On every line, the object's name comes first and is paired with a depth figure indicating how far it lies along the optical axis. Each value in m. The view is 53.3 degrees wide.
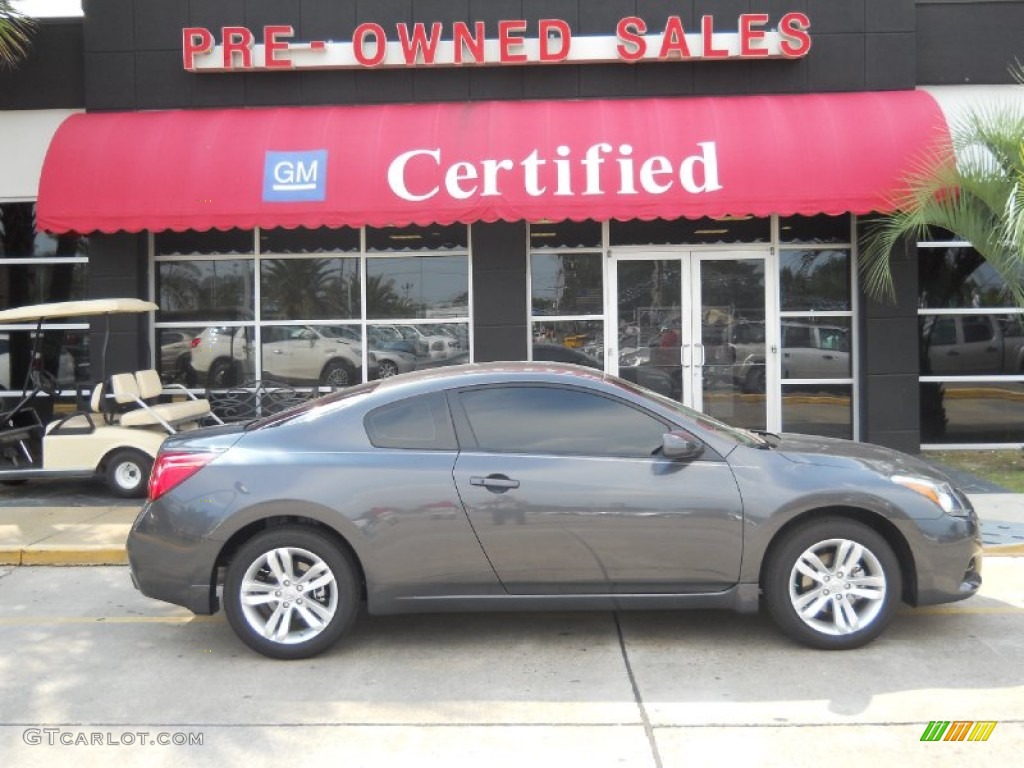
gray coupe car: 5.43
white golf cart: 9.95
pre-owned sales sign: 11.55
